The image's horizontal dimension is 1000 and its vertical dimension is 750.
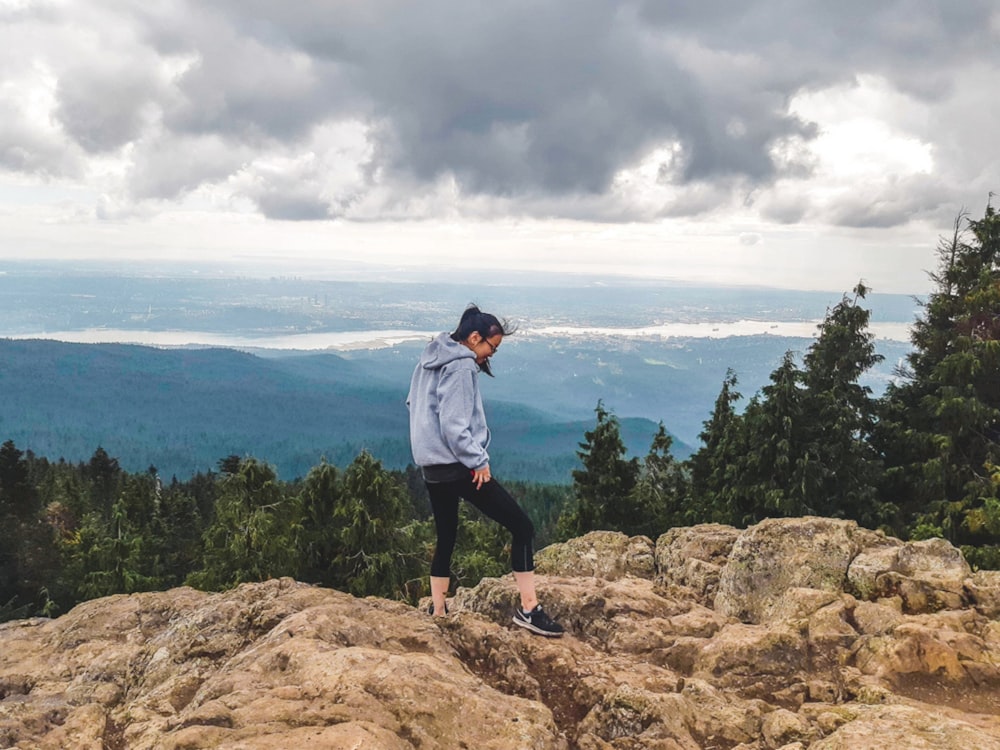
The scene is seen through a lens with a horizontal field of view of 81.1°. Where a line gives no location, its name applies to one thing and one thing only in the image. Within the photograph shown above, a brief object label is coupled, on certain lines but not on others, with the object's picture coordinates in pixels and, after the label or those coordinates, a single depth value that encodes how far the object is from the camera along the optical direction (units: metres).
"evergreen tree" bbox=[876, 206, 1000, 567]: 23.06
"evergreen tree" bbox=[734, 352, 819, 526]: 26.20
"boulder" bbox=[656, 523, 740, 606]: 11.30
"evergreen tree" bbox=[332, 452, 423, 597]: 27.86
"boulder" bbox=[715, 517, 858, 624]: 10.09
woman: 6.34
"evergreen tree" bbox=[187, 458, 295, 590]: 26.84
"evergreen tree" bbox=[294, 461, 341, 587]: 29.73
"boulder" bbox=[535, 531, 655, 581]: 13.08
